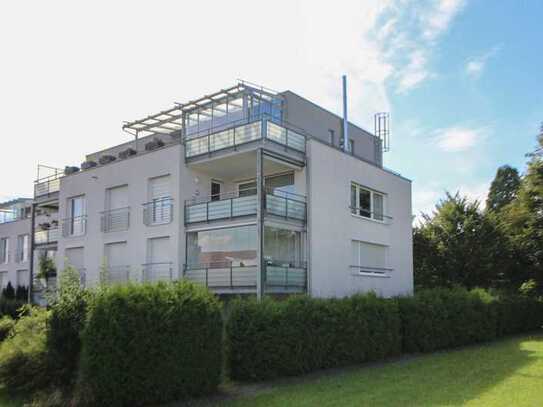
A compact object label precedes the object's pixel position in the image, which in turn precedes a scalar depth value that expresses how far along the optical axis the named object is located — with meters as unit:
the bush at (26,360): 11.46
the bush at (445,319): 16.78
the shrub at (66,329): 10.79
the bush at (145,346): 9.62
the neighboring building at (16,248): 35.09
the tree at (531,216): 24.09
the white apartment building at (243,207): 19.25
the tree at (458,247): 28.30
